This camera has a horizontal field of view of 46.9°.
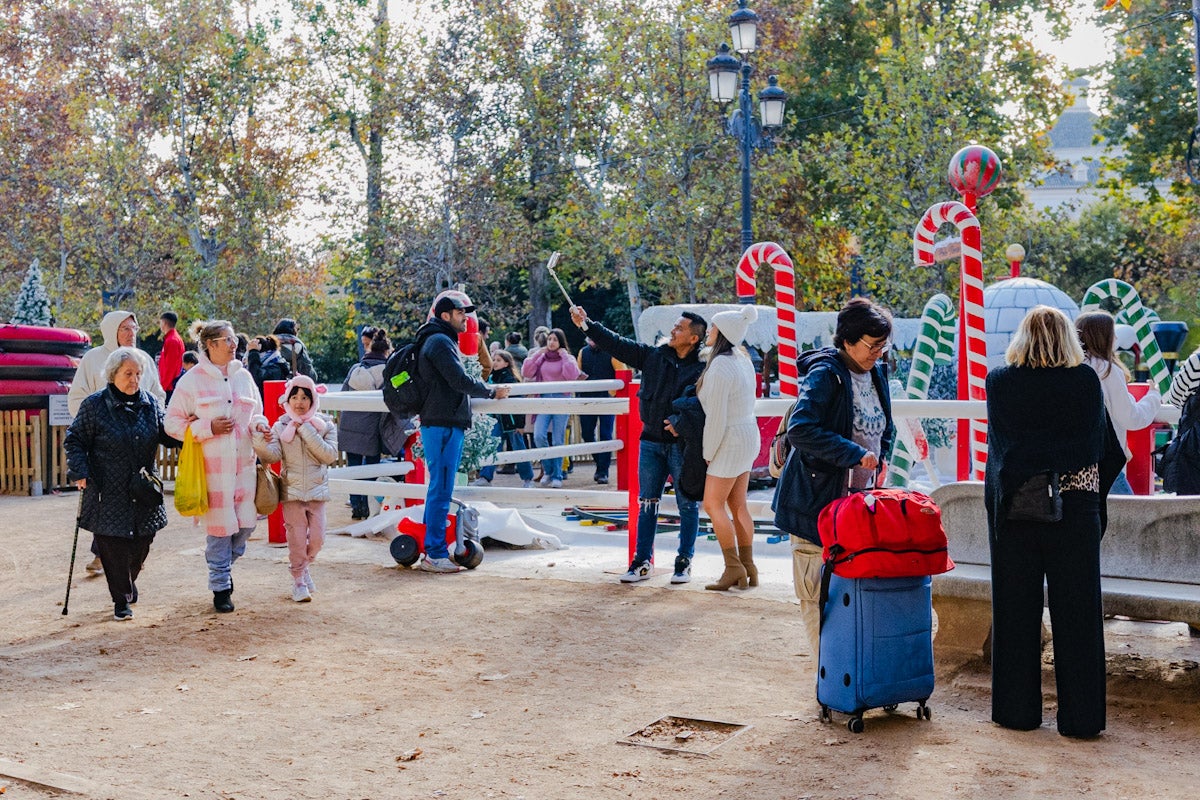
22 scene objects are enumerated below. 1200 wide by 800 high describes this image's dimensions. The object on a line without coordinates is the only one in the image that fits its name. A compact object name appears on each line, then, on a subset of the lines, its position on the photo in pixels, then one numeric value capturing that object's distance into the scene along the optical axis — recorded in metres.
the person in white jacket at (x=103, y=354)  12.38
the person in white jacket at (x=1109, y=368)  7.03
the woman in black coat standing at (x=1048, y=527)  5.18
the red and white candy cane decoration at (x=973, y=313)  8.88
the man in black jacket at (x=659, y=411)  8.52
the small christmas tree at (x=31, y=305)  17.89
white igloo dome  14.34
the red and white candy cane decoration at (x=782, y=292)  10.85
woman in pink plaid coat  8.03
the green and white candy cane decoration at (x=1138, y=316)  10.30
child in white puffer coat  8.39
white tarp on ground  10.33
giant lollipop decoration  11.44
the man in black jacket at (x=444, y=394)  9.02
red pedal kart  9.52
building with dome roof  91.94
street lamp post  18.52
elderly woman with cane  7.98
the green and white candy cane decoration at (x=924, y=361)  10.38
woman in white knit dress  8.14
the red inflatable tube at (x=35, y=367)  16.19
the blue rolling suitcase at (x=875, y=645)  5.35
